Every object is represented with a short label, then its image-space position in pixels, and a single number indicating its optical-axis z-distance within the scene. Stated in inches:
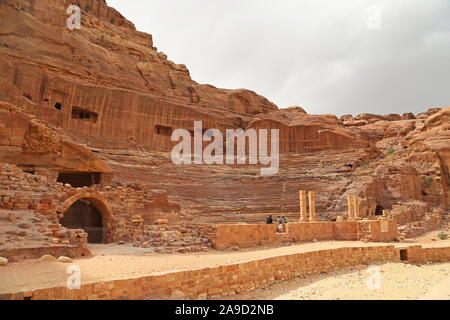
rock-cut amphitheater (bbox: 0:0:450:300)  350.0
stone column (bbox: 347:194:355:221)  888.3
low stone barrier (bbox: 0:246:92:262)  324.9
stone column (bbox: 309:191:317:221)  828.0
